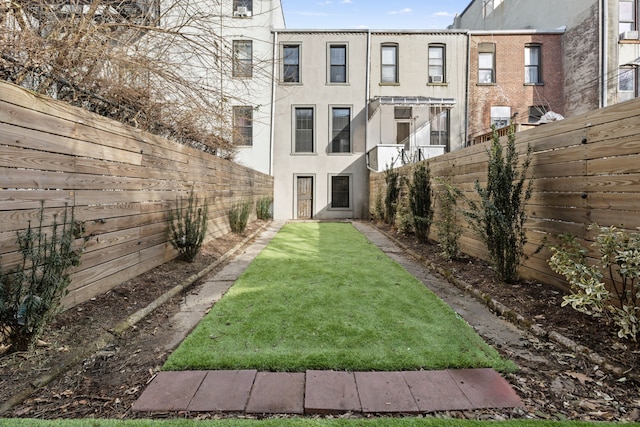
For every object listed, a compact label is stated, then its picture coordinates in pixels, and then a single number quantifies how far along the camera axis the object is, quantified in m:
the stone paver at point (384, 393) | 1.77
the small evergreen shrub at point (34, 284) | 2.11
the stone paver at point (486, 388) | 1.81
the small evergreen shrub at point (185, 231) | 4.80
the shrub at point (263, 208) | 11.57
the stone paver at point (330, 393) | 1.77
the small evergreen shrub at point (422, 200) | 6.66
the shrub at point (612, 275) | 2.19
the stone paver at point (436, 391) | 1.79
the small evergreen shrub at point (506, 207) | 3.69
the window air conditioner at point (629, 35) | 13.02
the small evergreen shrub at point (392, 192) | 9.16
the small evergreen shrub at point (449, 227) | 5.16
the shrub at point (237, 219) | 7.68
